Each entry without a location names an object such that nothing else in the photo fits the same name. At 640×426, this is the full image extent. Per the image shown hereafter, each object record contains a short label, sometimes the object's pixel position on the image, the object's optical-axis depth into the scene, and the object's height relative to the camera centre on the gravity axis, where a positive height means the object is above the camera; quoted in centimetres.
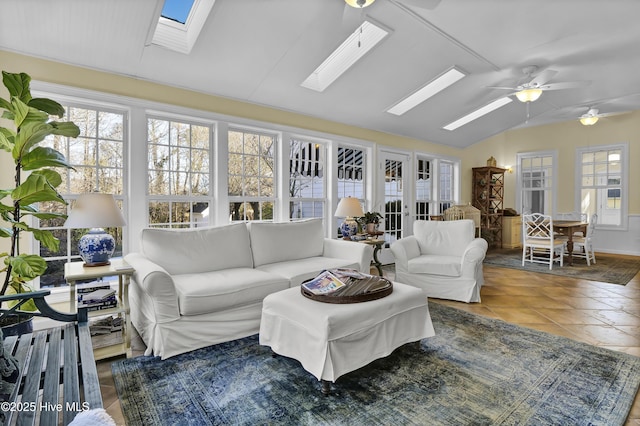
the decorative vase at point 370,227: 467 -31
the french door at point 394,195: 585 +20
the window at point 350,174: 528 +52
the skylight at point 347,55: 351 +174
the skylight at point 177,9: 284 +173
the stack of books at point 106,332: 236 -93
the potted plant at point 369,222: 467 -23
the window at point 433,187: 669 +40
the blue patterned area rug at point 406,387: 172 -110
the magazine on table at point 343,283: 225 -56
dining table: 555 -41
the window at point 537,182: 788 +57
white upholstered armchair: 363 -63
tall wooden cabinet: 771 +17
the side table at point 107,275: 231 -62
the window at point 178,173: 350 +37
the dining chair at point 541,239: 534 -56
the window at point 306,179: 467 +39
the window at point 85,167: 299 +38
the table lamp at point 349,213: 423 -9
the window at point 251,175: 405 +39
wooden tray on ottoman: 217 -59
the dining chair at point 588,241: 576 -63
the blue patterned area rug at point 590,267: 486 -104
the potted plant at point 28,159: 206 +31
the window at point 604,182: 693 +50
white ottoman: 192 -79
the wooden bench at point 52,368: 105 -67
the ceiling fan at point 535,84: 439 +170
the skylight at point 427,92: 466 +173
